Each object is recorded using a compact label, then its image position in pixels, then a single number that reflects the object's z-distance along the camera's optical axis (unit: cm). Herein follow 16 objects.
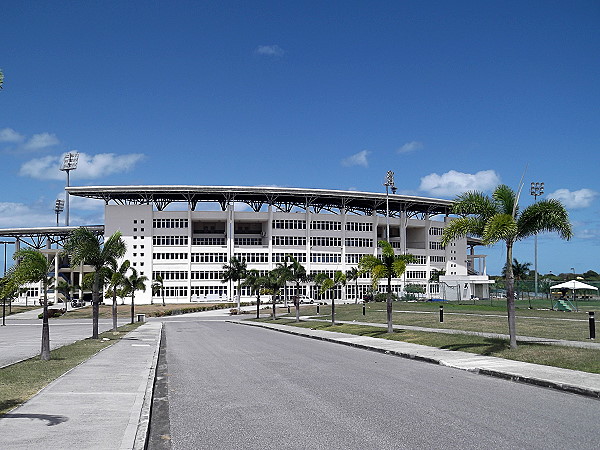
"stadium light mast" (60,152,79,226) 13386
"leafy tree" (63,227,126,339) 3444
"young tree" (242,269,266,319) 7131
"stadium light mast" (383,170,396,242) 10569
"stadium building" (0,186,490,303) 11681
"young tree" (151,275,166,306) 11131
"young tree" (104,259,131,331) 4789
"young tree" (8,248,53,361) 2100
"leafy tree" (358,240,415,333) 3291
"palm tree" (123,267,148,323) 6569
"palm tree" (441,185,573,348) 2045
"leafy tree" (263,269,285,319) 6538
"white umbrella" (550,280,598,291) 5319
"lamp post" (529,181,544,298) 9394
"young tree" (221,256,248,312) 9156
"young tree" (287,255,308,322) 6615
